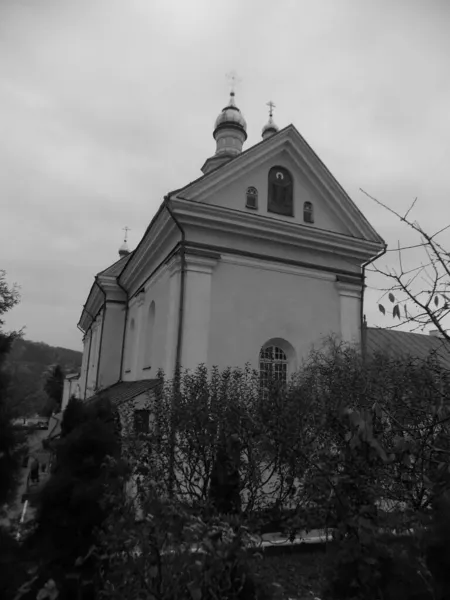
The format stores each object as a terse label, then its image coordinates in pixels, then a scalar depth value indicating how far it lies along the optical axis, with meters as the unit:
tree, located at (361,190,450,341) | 3.02
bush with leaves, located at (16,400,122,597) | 3.68
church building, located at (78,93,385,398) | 10.88
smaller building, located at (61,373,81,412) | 39.06
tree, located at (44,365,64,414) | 50.91
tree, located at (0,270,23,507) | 3.36
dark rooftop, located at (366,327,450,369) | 16.48
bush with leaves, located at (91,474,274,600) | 2.72
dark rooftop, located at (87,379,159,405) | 11.19
